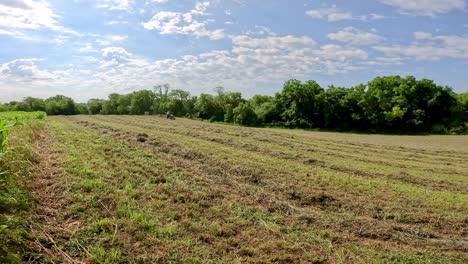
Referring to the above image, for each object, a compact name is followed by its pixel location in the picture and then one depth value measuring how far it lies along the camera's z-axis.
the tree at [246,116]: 61.03
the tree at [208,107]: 73.62
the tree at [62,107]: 92.88
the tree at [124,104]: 105.94
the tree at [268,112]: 58.62
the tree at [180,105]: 89.19
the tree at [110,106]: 106.75
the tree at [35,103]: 93.69
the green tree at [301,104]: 52.91
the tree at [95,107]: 109.75
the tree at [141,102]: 104.69
